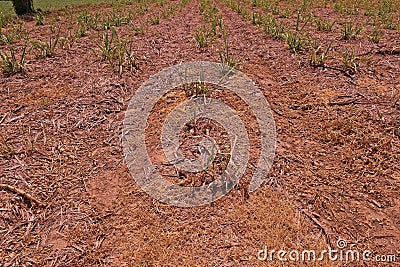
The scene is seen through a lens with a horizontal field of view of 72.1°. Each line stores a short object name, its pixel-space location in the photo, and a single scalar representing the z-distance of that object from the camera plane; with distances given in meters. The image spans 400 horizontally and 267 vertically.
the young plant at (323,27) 5.54
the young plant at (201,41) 4.58
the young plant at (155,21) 7.27
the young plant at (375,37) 4.60
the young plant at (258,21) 6.45
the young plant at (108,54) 3.97
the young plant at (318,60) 3.76
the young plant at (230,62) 3.67
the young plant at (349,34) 4.84
